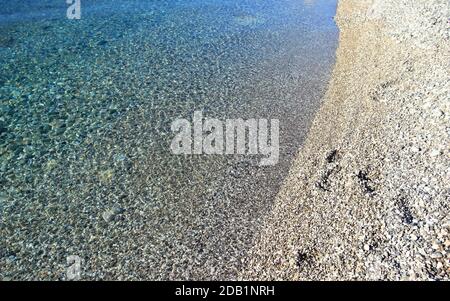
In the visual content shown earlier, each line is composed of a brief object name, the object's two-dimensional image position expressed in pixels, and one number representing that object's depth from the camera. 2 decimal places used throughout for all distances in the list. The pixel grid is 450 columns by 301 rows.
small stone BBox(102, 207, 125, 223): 6.22
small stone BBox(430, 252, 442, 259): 4.76
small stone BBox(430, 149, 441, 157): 6.49
